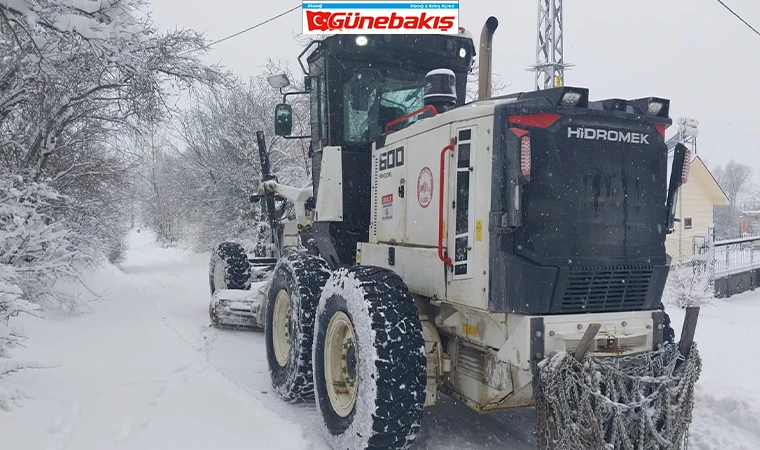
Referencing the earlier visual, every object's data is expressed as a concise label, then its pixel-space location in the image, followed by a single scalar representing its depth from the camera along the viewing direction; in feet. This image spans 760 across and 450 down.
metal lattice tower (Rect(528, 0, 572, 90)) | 43.83
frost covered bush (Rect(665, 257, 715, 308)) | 35.40
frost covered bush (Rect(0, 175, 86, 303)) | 18.62
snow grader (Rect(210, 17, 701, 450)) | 10.51
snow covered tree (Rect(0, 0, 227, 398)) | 15.40
